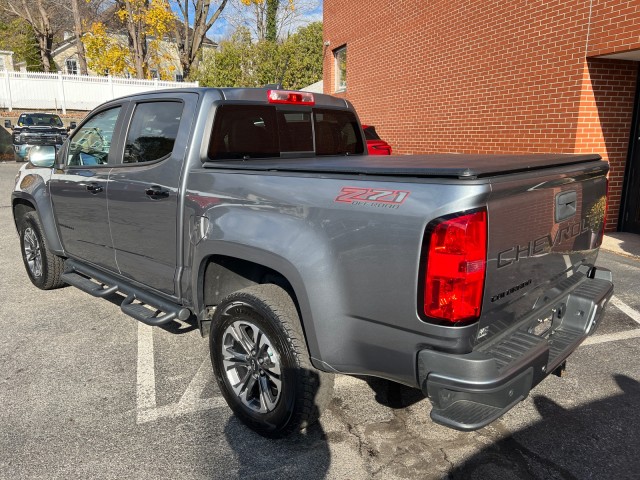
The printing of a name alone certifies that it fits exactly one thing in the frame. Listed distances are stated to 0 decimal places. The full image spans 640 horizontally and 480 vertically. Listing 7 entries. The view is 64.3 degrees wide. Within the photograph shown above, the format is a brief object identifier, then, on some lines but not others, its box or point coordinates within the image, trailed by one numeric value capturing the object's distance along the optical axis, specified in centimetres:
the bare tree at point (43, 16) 3044
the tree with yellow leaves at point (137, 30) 2030
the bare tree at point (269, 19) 3459
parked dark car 1900
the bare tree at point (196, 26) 2222
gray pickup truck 209
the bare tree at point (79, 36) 2383
